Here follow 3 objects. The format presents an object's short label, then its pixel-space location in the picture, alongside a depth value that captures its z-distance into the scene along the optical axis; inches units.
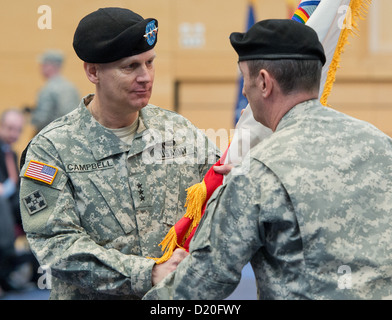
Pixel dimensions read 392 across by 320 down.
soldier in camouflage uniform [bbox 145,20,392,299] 148.8
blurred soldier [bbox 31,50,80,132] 489.4
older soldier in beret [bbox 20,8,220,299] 185.9
